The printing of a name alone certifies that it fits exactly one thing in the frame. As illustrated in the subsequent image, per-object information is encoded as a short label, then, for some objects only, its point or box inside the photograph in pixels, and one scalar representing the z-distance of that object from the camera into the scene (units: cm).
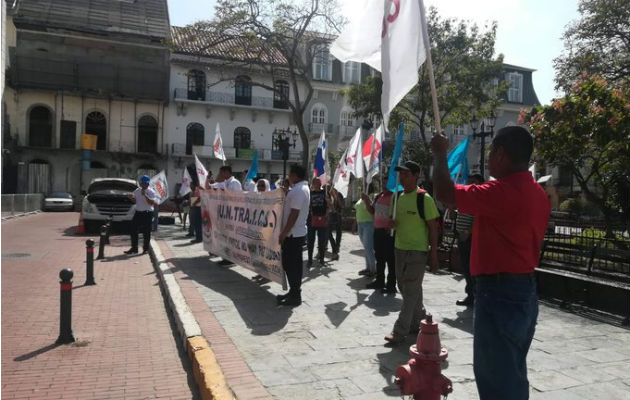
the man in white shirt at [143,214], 1133
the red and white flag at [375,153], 834
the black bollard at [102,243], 1077
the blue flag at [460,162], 908
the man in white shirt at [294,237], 643
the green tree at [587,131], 1137
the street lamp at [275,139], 4281
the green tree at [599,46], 1931
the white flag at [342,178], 1081
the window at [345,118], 4294
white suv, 1591
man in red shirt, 257
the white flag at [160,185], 1531
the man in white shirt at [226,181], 1001
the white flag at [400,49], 376
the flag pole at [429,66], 292
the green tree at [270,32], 2139
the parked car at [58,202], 3059
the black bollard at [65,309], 516
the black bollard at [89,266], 781
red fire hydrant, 284
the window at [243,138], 4291
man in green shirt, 496
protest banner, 695
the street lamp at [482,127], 1730
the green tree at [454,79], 2138
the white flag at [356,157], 1014
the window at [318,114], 4231
